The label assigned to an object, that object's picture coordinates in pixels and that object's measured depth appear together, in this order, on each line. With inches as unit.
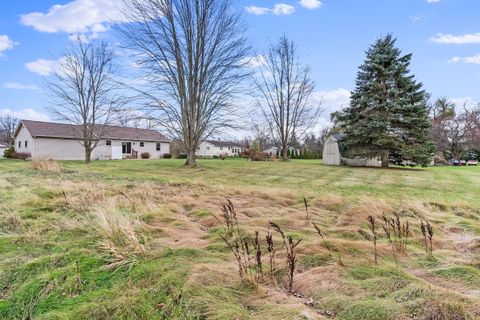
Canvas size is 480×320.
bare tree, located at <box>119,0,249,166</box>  650.8
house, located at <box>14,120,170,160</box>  1058.7
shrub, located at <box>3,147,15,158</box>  1065.0
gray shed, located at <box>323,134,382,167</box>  861.8
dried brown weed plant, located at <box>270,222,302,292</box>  86.8
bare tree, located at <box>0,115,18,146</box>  2235.5
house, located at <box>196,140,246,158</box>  2126.0
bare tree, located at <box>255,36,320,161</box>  1088.2
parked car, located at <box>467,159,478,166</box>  1216.9
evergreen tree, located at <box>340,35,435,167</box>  747.4
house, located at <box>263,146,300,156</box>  1501.8
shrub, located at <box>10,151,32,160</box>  1023.0
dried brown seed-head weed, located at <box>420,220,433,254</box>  108.2
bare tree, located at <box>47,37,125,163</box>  849.5
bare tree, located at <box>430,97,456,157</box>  1387.8
